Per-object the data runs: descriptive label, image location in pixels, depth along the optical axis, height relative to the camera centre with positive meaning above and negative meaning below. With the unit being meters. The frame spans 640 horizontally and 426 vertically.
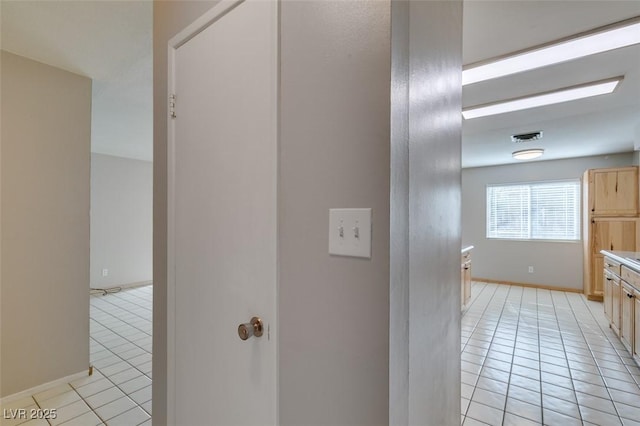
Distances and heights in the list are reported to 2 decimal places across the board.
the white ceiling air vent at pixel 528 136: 3.76 +0.99
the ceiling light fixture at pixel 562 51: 1.78 +1.09
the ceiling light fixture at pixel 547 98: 2.50 +1.08
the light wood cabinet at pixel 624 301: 2.71 -0.90
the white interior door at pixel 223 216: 0.96 -0.01
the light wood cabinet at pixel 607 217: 4.52 -0.04
